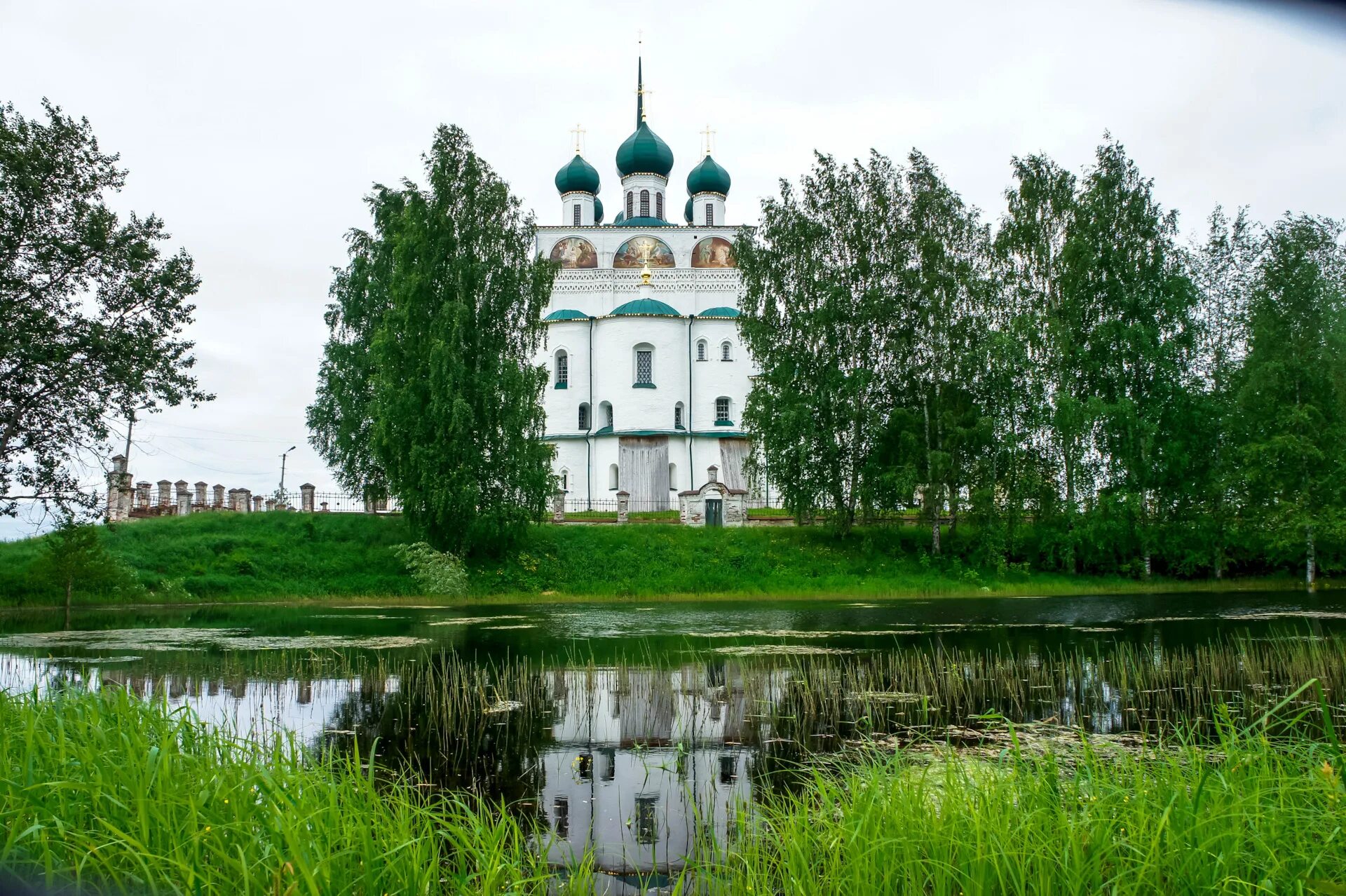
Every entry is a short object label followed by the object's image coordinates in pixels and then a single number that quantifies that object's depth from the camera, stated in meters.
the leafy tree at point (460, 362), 26.55
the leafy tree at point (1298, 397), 26.45
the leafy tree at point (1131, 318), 28.28
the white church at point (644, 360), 41.31
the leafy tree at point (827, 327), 29.34
